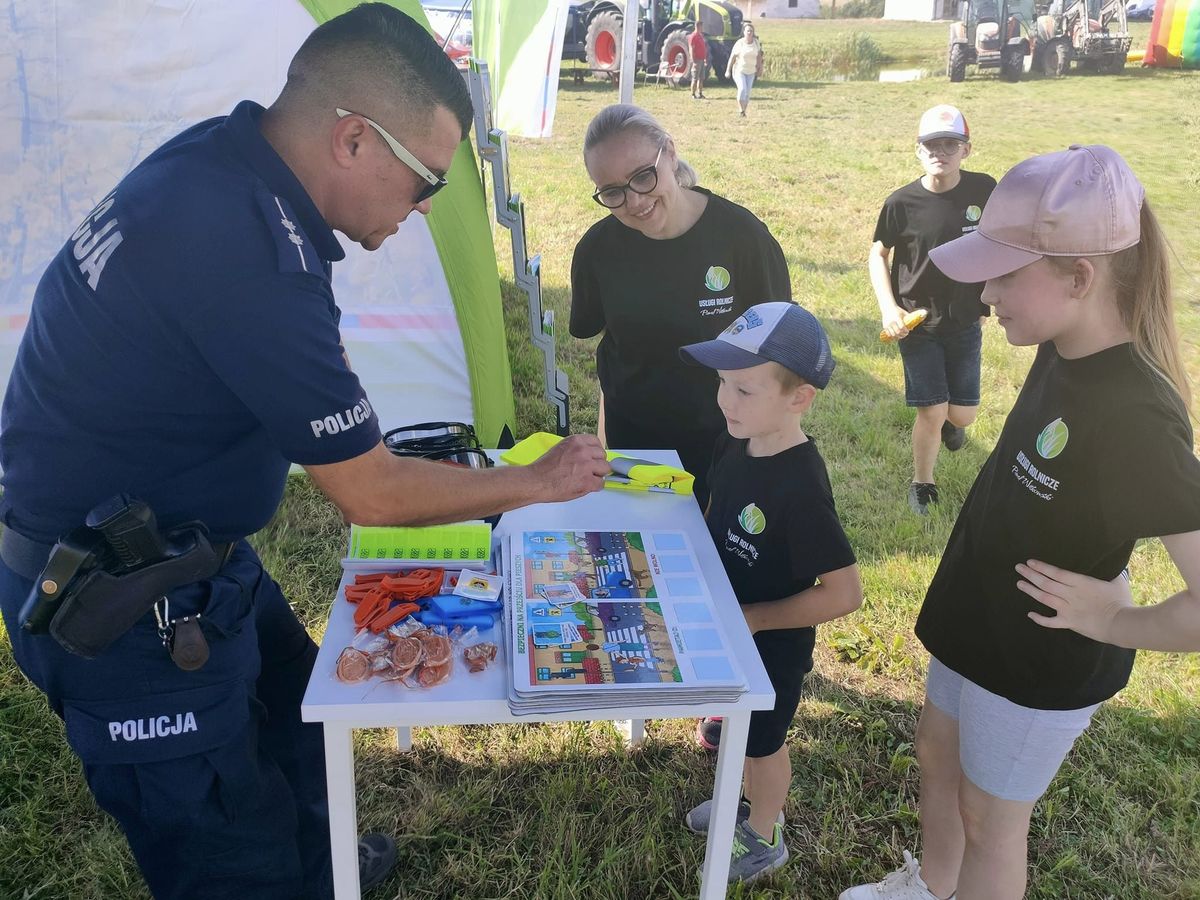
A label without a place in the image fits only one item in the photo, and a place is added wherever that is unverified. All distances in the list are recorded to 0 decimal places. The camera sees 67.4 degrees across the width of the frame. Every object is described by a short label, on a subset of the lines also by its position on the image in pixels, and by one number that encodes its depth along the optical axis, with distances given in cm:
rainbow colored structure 1817
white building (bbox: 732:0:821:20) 4074
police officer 147
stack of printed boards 158
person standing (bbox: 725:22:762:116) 1547
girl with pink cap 148
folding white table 155
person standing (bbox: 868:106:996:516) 379
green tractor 1755
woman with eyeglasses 246
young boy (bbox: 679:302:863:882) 192
